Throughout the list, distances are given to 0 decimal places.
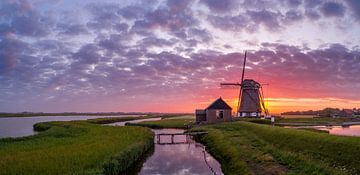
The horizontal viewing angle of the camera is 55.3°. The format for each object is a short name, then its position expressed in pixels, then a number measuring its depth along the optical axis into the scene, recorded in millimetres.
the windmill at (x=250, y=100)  69562
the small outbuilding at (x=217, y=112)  65750
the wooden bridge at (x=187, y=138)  44409
